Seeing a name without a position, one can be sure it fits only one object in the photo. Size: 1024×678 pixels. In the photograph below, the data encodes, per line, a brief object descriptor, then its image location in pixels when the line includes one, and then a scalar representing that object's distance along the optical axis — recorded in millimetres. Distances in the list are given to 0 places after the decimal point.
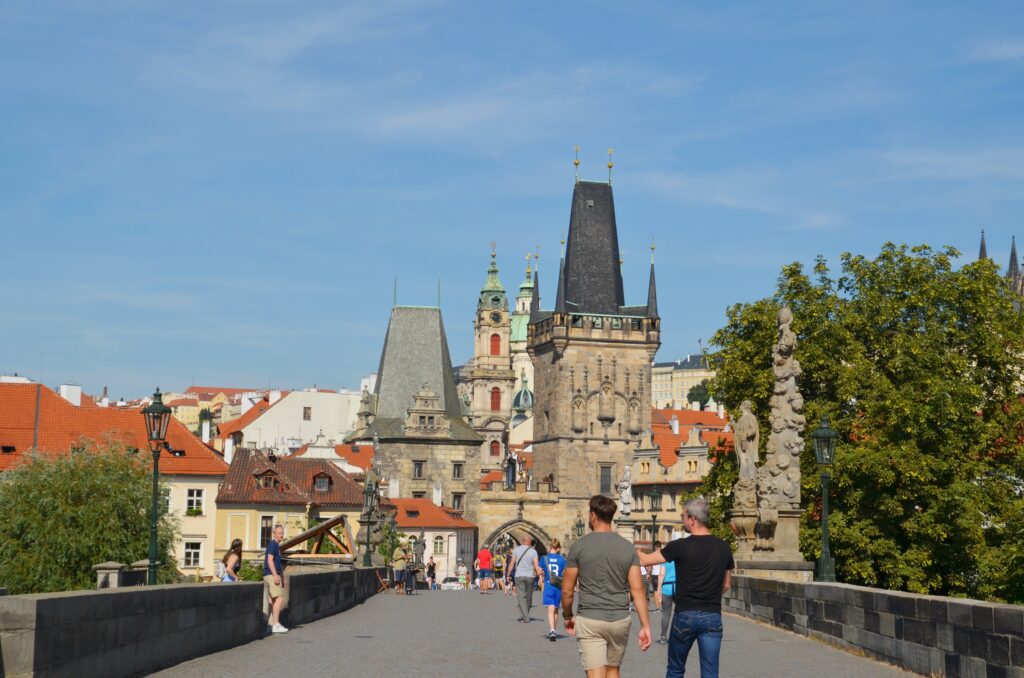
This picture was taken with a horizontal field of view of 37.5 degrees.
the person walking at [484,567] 49781
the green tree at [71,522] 43219
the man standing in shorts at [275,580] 19141
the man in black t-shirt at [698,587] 10391
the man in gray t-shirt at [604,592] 10125
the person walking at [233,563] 19984
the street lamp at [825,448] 23828
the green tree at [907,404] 39938
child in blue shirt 18734
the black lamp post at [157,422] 23516
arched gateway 105375
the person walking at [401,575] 41000
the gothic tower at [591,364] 107125
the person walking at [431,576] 61822
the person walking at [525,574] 25328
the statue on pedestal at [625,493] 65375
